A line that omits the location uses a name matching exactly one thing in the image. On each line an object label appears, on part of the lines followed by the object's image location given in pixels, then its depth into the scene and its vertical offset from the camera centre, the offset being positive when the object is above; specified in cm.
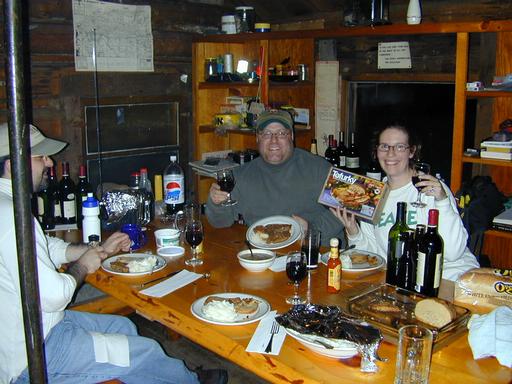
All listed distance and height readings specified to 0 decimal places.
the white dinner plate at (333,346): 151 -66
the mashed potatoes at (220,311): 177 -66
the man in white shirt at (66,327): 185 -84
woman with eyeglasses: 225 -44
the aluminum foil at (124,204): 293 -53
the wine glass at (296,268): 197 -58
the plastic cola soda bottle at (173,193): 316 -50
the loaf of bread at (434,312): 165 -62
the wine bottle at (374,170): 331 -41
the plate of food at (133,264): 222 -66
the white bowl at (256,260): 218 -62
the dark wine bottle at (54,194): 304 -50
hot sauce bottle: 200 -61
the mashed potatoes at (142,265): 223 -65
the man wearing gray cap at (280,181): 309 -42
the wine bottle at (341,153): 386 -34
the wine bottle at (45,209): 296 -57
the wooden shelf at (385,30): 277 +43
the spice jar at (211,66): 420 +29
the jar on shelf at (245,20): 412 +63
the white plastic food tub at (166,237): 252 -60
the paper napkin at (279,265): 224 -65
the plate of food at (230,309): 177 -67
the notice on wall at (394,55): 361 +33
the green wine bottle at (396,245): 204 -52
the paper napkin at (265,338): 160 -70
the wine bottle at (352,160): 377 -37
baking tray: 161 -64
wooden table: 147 -70
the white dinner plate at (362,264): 220 -64
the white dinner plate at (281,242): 250 -60
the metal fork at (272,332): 160 -69
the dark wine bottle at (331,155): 390 -35
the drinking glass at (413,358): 142 -65
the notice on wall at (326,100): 404 +4
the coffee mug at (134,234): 254 -59
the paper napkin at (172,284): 203 -68
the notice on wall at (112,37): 359 +46
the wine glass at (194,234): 234 -54
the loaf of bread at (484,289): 183 -61
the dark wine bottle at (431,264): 190 -54
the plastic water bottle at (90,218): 259 -53
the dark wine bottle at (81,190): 312 -50
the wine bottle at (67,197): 301 -52
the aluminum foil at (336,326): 150 -64
